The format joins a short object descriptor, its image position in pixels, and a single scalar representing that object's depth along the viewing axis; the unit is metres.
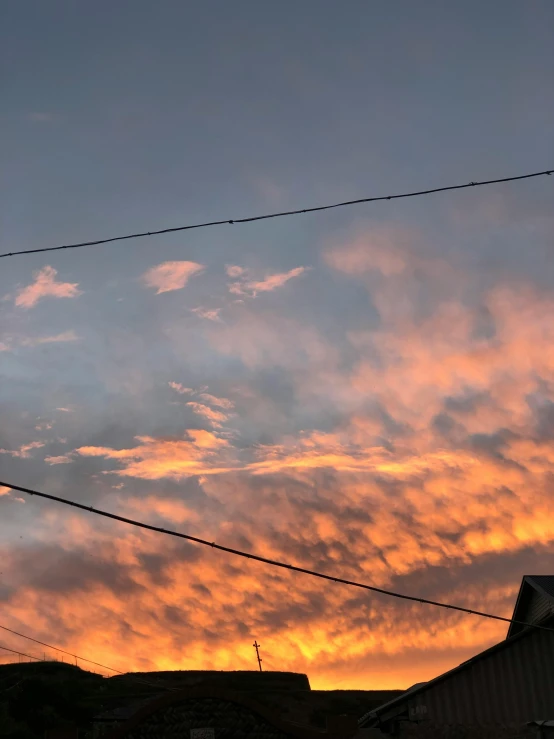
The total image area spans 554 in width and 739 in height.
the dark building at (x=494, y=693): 22.81
